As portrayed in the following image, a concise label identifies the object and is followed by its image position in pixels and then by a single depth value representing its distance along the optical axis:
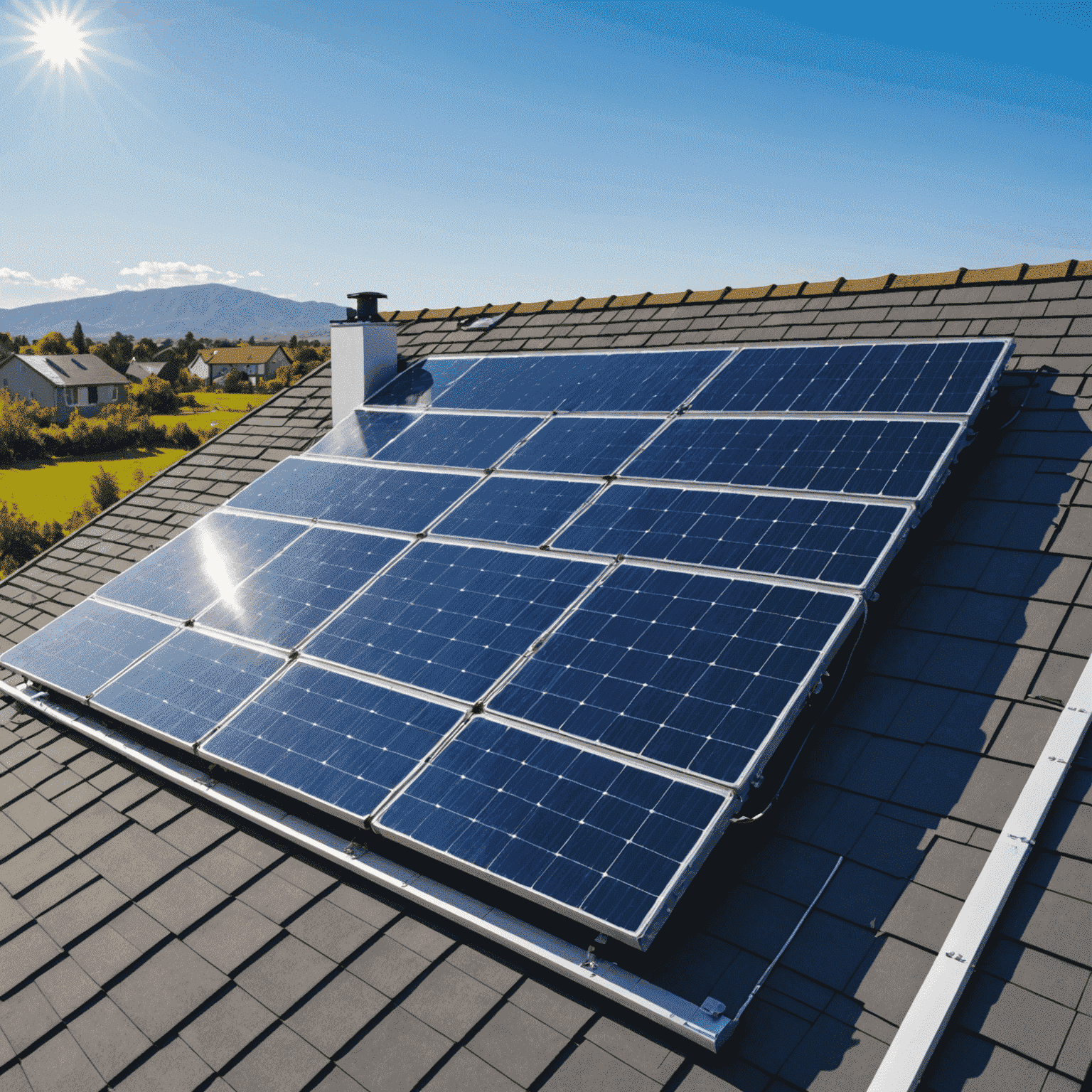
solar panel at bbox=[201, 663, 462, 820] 5.62
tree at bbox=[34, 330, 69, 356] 125.50
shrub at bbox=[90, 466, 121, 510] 49.97
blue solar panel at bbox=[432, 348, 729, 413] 8.68
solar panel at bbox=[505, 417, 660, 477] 7.84
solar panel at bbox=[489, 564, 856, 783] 4.95
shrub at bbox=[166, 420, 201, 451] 81.75
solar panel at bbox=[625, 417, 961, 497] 6.42
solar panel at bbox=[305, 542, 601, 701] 6.12
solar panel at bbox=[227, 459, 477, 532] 8.26
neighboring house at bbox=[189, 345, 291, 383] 149.25
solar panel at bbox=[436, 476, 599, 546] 7.25
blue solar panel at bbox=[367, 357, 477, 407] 10.84
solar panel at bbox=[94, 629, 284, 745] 6.75
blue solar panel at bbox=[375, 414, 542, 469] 8.82
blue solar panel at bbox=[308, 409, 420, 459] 9.98
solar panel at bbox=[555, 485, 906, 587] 5.82
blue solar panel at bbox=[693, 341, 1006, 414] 7.05
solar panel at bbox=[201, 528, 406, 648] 7.29
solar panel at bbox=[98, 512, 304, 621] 8.35
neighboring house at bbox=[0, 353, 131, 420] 100.81
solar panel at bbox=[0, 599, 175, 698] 7.88
